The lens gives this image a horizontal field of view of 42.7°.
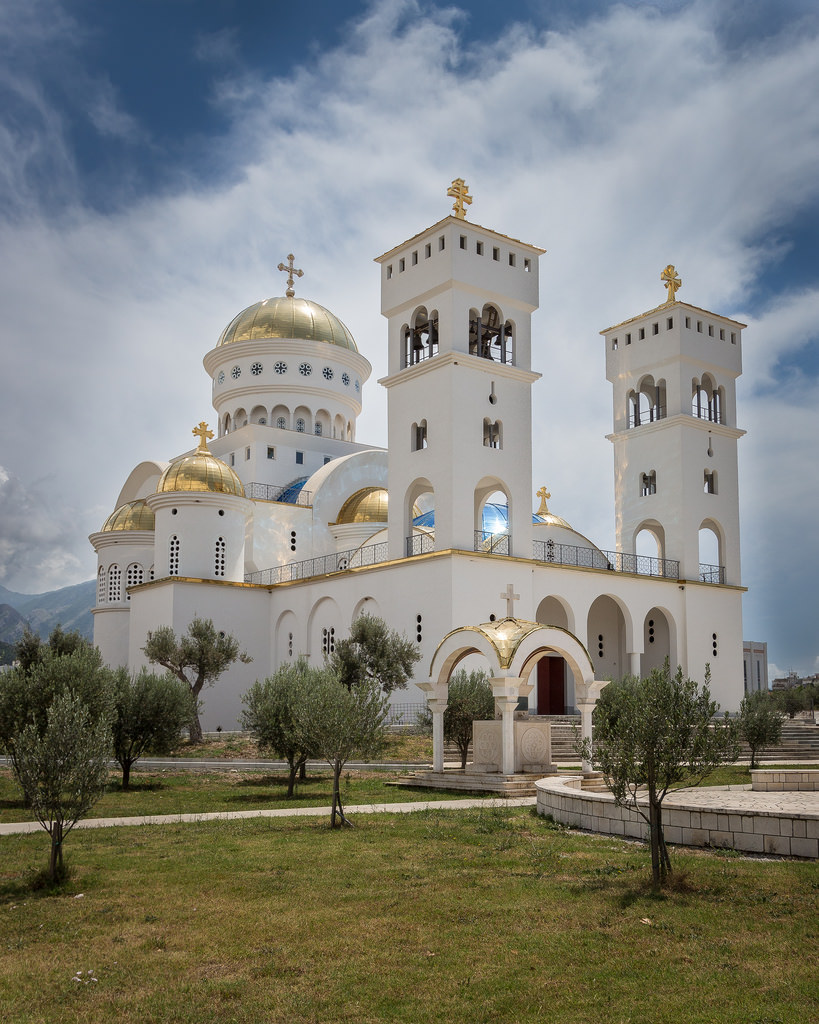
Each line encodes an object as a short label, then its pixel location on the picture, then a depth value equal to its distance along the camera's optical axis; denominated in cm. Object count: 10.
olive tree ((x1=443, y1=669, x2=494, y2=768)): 2048
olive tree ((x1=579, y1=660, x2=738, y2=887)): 900
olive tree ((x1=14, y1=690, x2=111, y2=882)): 917
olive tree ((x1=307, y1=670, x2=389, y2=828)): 1307
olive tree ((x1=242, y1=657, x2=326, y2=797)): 1772
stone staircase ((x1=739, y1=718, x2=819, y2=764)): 2497
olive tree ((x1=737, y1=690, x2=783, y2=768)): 2142
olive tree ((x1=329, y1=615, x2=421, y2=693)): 2488
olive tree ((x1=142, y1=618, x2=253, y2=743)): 2681
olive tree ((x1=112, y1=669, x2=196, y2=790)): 1877
